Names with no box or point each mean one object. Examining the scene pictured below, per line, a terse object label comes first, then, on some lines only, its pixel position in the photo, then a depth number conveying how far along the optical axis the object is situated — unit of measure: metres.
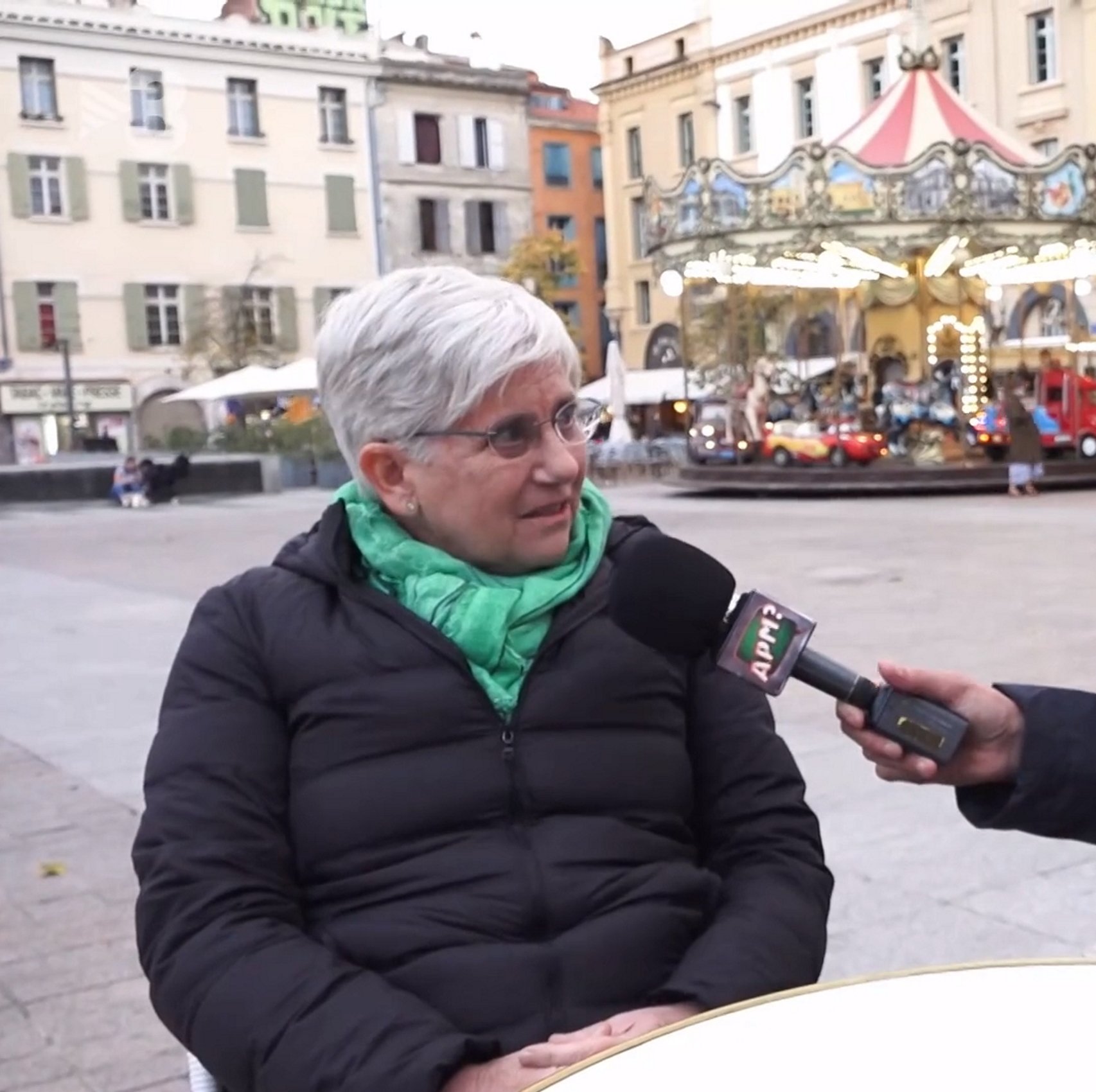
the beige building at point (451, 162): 44.22
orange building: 51.56
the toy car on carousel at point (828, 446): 21.77
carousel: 19.78
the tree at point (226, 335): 38.72
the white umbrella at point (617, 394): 29.78
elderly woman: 1.96
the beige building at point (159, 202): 37.91
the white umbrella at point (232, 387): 30.70
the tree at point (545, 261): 40.19
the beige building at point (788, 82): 32.53
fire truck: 22.45
